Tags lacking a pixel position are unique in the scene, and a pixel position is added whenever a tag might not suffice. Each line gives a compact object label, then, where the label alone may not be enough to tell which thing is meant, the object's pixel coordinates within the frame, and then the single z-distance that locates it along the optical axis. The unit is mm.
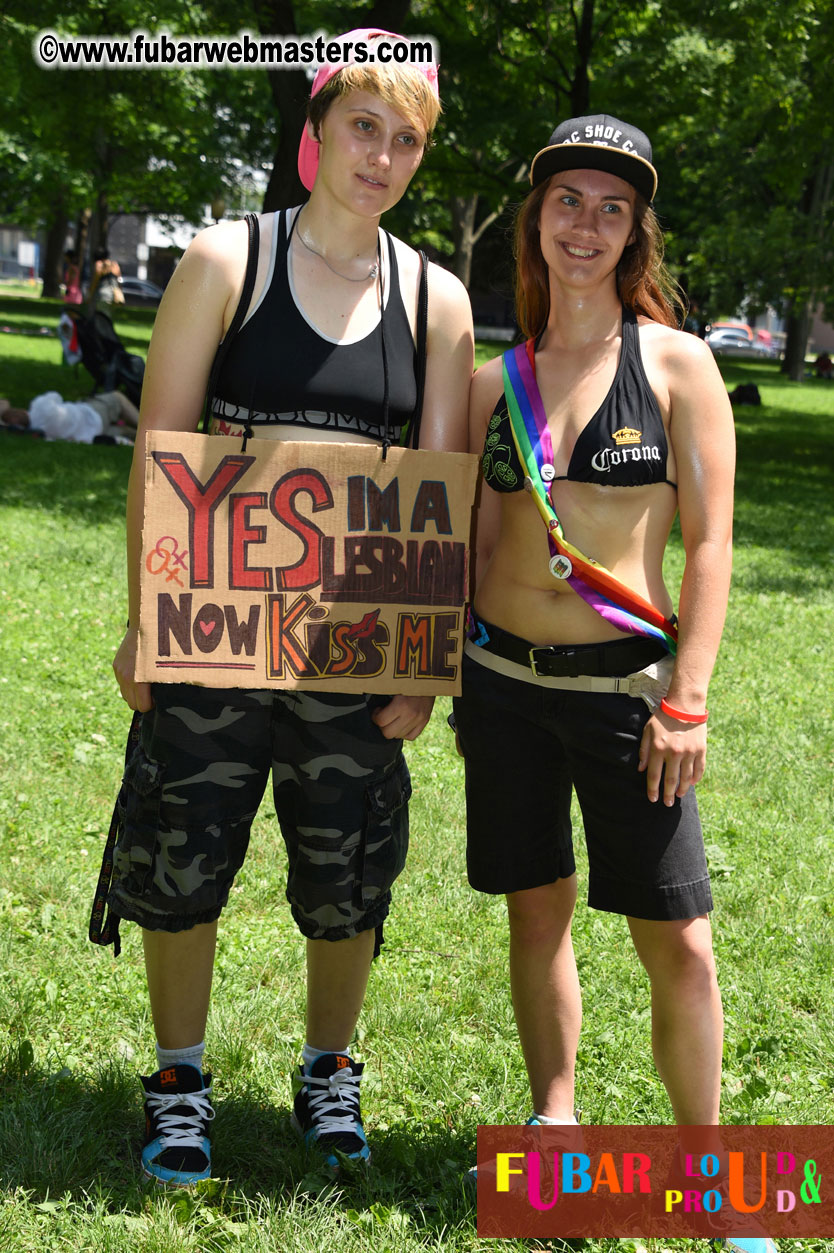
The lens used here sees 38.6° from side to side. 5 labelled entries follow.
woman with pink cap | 2527
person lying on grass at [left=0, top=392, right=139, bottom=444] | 14539
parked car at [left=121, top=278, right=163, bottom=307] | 58906
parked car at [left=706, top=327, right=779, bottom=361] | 56531
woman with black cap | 2500
